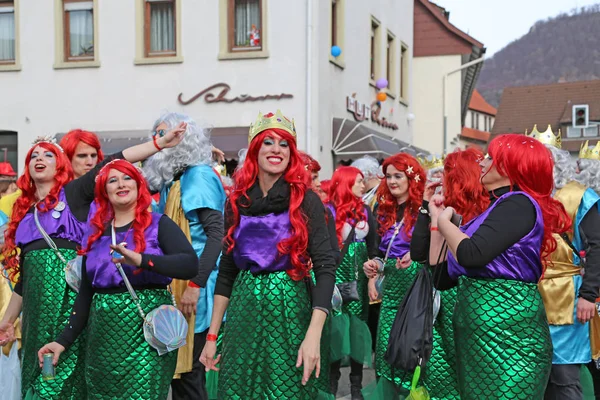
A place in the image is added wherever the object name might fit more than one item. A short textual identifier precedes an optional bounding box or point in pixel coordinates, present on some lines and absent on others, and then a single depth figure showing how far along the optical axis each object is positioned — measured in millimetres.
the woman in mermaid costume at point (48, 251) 4496
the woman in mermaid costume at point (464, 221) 4980
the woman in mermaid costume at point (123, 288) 4121
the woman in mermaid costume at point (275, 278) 3744
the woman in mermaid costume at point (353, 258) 7340
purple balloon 22625
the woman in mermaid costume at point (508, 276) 3707
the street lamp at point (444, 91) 30984
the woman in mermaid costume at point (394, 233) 6492
